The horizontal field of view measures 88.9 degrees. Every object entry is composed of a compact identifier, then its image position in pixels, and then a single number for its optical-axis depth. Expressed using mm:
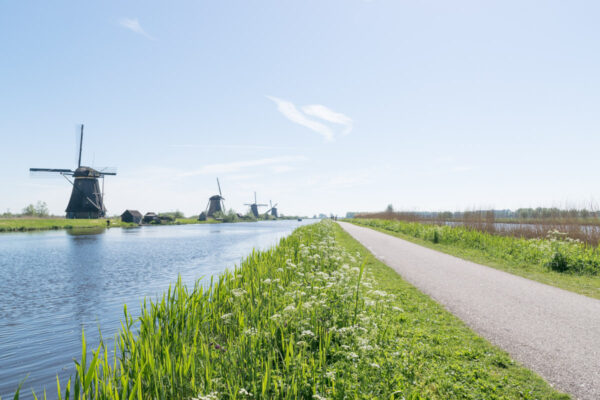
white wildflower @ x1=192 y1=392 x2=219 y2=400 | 2941
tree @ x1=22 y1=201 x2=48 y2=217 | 83306
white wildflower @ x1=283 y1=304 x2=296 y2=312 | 4715
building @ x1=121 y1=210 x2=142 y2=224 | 73688
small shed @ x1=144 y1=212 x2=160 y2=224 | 81375
